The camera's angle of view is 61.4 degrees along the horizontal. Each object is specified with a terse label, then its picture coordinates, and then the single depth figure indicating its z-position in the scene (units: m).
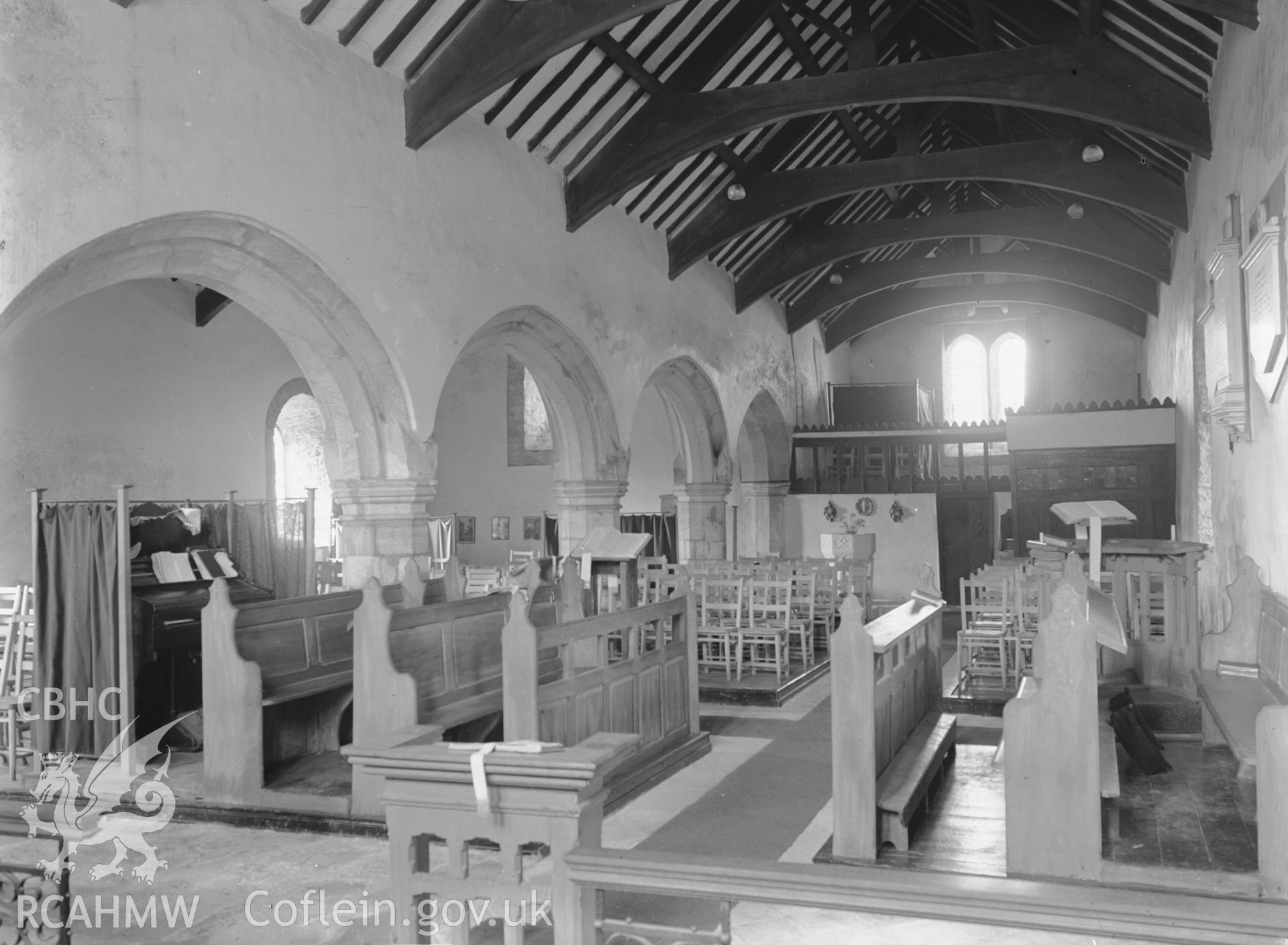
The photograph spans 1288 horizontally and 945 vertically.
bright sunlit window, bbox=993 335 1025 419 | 20.36
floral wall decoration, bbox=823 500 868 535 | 16.09
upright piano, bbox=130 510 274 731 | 6.81
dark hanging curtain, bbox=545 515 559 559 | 16.77
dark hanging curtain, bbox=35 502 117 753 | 6.20
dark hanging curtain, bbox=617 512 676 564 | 15.68
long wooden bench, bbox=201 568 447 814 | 5.19
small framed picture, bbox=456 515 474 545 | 17.69
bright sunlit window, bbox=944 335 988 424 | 20.69
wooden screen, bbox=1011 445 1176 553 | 12.36
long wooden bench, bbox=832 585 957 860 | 4.17
